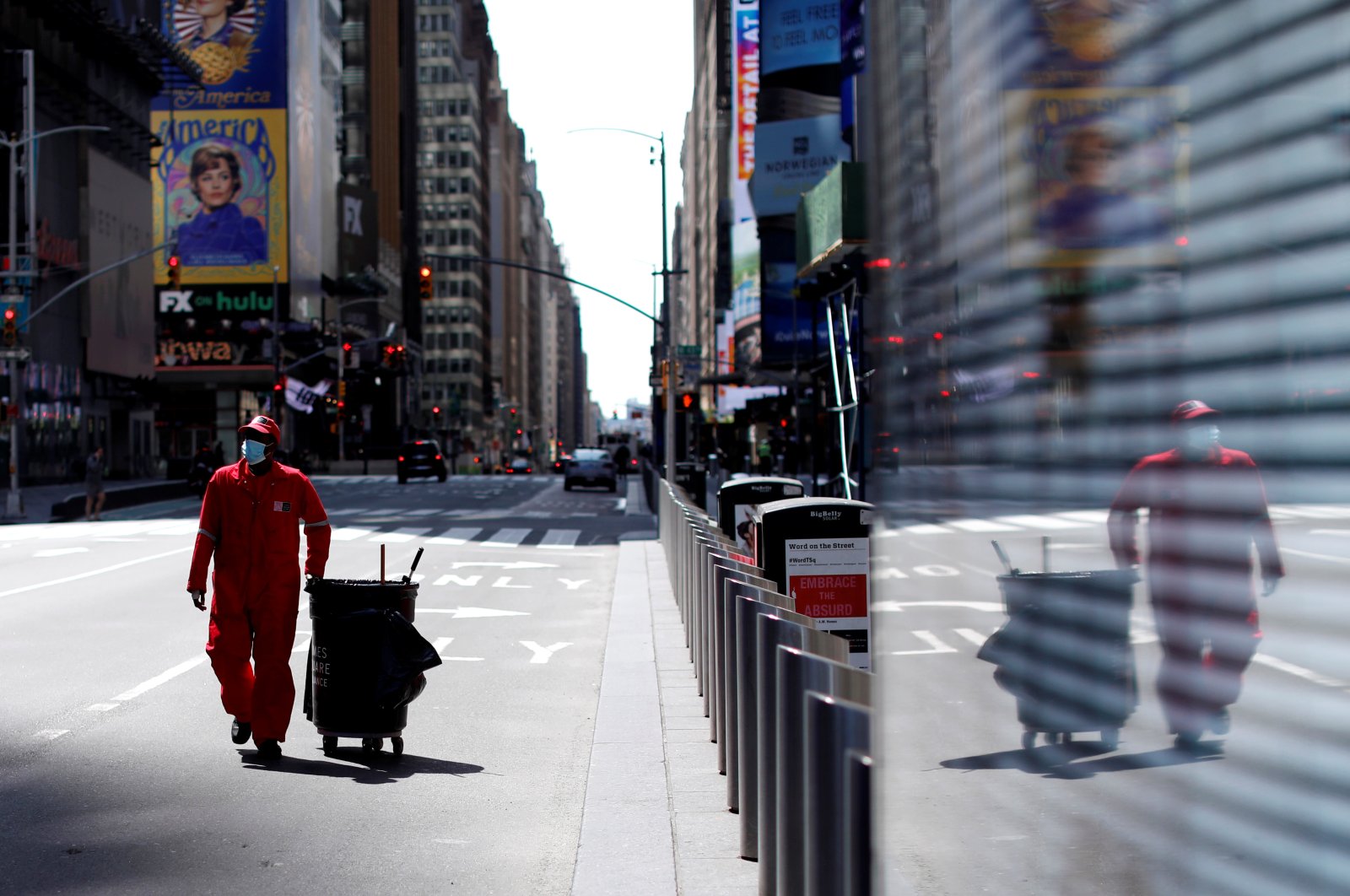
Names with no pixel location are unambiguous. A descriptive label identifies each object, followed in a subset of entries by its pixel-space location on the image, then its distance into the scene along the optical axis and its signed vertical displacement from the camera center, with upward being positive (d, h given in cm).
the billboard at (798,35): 7050 +1935
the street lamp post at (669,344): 3294 +226
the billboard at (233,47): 9288 +2501
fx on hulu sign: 9169 +867
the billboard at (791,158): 6950 +1338
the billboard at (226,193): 9138 +1554
